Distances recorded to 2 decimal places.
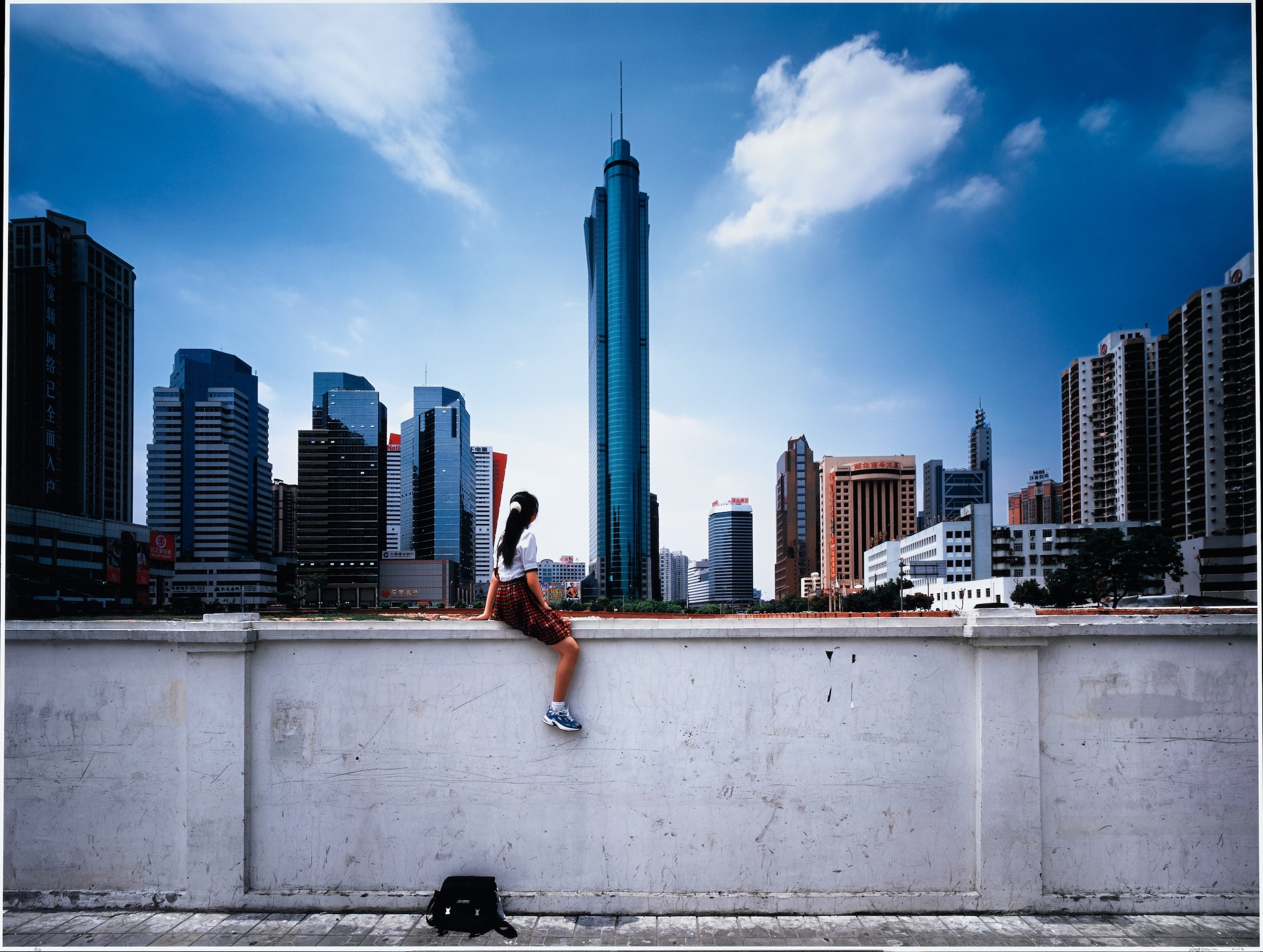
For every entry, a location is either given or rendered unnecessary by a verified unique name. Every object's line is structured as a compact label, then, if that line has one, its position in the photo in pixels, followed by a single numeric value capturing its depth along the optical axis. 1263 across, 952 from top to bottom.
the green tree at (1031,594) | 57.73
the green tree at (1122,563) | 53.12
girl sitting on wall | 4.23
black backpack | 3.89
